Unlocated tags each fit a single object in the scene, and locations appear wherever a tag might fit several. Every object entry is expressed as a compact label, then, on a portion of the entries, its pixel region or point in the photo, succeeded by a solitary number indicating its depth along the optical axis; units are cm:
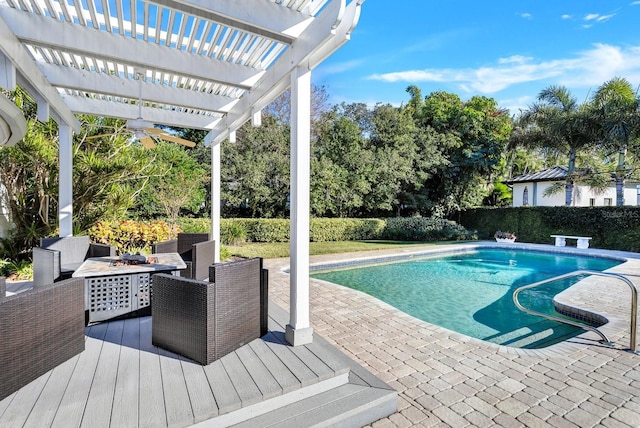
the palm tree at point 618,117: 1438
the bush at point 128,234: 805
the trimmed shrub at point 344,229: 1623
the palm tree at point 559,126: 1616
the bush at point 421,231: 1803
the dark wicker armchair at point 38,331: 246
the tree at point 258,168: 1584
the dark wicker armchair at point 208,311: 302
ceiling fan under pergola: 520
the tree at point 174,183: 1125
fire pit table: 405
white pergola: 334
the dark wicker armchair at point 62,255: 441
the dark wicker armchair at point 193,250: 543
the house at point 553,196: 2123
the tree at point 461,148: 1970
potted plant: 1653
